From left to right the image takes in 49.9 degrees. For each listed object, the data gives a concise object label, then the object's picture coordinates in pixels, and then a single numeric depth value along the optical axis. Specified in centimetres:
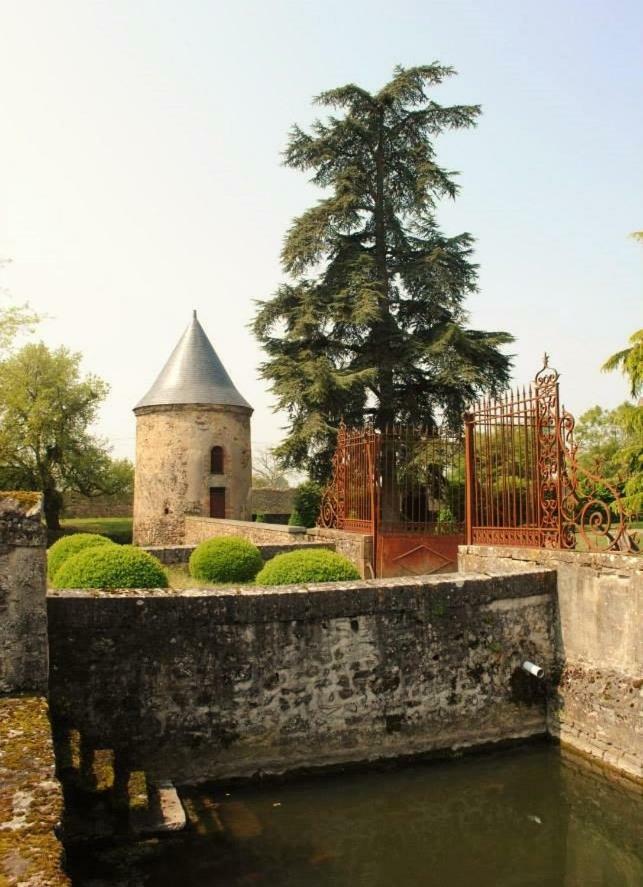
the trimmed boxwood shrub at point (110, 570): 720
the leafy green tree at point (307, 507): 1959
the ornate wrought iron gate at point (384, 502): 1148
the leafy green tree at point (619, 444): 1482
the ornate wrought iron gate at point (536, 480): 763
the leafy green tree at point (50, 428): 2816
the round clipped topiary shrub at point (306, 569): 805
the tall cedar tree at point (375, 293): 1748
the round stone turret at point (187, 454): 2384
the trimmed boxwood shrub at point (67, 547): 1066
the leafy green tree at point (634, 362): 1463
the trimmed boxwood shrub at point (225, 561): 1048
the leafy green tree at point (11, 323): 2588
